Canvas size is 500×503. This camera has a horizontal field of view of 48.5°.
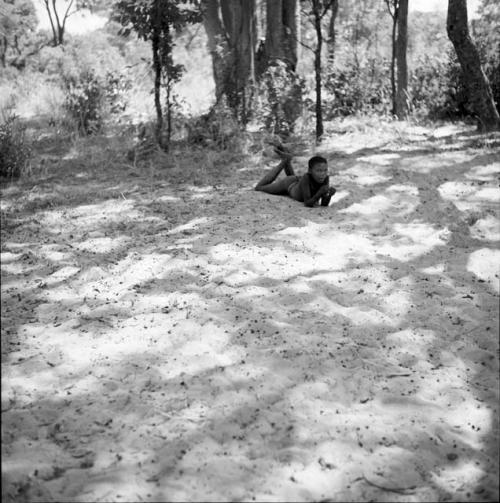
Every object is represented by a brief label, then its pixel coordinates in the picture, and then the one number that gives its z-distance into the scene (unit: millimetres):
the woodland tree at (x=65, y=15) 28683
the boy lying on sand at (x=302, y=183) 6176
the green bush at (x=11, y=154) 7441
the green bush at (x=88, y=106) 9945
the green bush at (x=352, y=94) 11523
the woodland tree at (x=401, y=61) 11172
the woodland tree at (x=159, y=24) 8078
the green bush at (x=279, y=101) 9266
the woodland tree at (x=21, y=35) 28395
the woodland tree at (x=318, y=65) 8516
